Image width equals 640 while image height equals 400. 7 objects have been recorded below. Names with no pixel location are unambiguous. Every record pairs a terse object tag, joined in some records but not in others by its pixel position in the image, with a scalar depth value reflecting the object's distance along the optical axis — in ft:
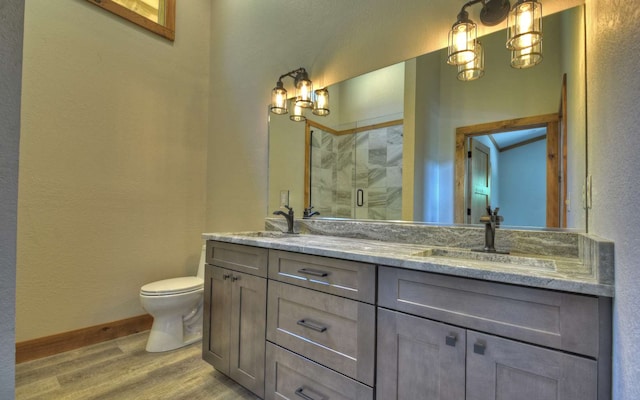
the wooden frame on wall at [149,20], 7.78
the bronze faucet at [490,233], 4.32
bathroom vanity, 2.62
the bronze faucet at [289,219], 7.20
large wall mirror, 4.28
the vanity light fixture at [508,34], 4.29
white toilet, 6.83
